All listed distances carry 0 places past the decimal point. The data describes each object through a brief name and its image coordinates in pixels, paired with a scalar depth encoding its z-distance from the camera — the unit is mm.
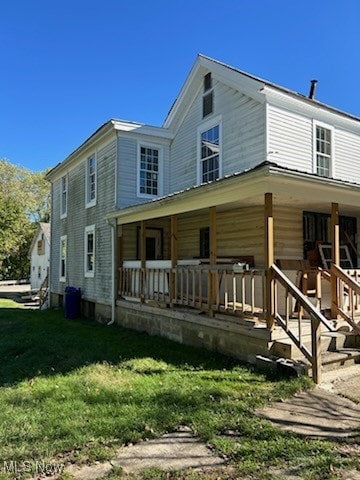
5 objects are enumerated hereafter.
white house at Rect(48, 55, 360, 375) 7129
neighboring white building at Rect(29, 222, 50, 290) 31164
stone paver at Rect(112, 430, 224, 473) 3451
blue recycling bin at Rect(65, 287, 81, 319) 14828
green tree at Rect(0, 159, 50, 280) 43156
